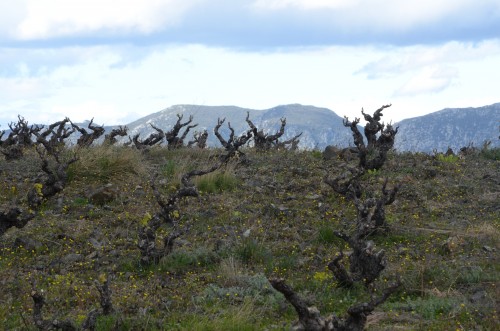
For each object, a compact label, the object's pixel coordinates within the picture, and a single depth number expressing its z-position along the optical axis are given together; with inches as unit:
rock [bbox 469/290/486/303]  529.3
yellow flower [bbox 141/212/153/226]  678.3
